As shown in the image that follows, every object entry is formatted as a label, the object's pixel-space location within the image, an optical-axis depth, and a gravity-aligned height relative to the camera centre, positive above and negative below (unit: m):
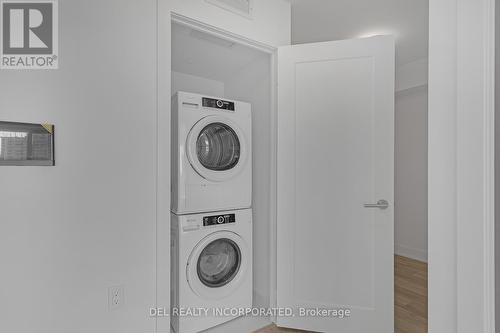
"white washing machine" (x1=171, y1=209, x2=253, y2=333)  1.81 -0.77
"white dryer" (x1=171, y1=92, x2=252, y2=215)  1.84 +0.10
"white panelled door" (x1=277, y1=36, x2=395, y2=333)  1.77 -0.14
